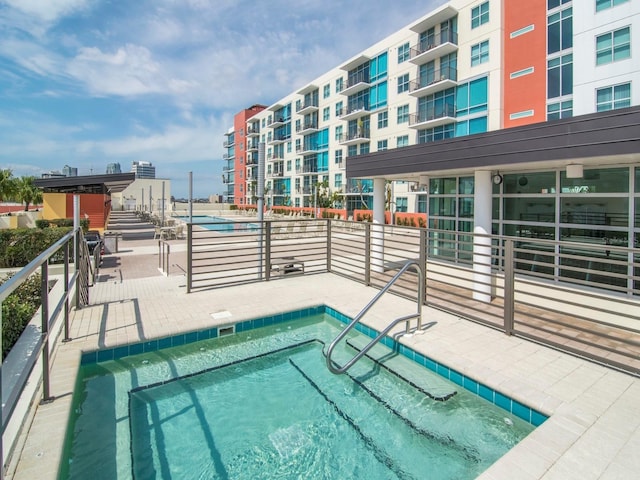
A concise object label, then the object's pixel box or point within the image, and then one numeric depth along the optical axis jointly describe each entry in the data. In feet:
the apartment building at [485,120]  20.22
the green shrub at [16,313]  14.88
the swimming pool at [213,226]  101.55
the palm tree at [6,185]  85.66
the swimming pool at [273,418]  10.59
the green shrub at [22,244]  35.89
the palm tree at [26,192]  98.73
